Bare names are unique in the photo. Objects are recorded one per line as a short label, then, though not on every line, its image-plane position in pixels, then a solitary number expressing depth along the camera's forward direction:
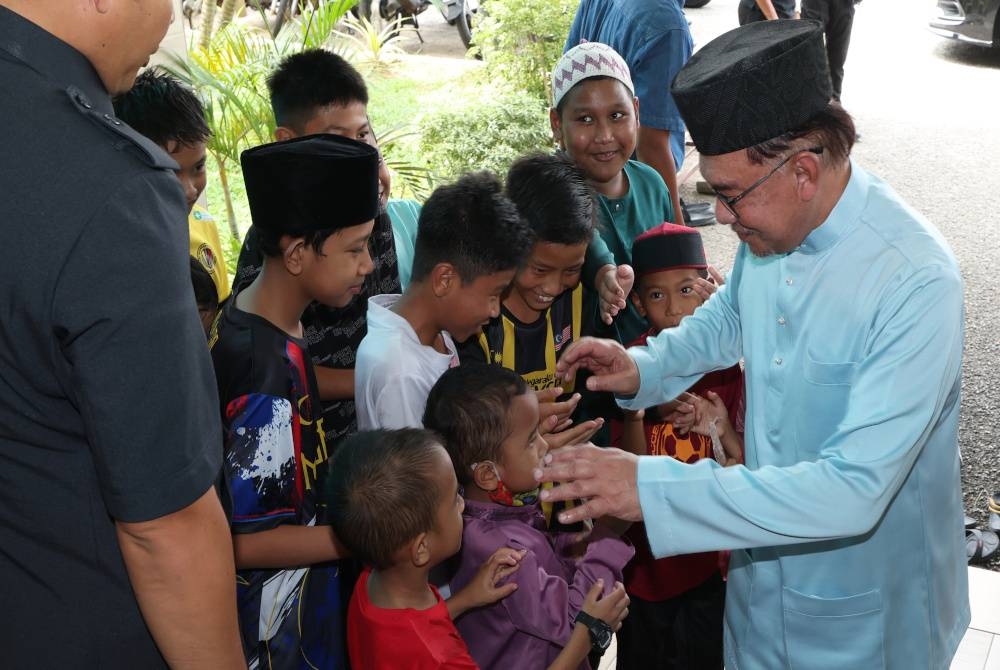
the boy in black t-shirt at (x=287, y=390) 1.92
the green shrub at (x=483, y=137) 6.40
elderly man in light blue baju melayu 1.76
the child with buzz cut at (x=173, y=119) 2.78
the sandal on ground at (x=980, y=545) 3.69
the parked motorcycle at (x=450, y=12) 13.09
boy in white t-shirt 2.35
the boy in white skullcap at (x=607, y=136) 3.33
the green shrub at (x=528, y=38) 7.27
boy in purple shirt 2.20
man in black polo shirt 1.21
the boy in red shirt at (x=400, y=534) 1.96
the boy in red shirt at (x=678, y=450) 2.73
